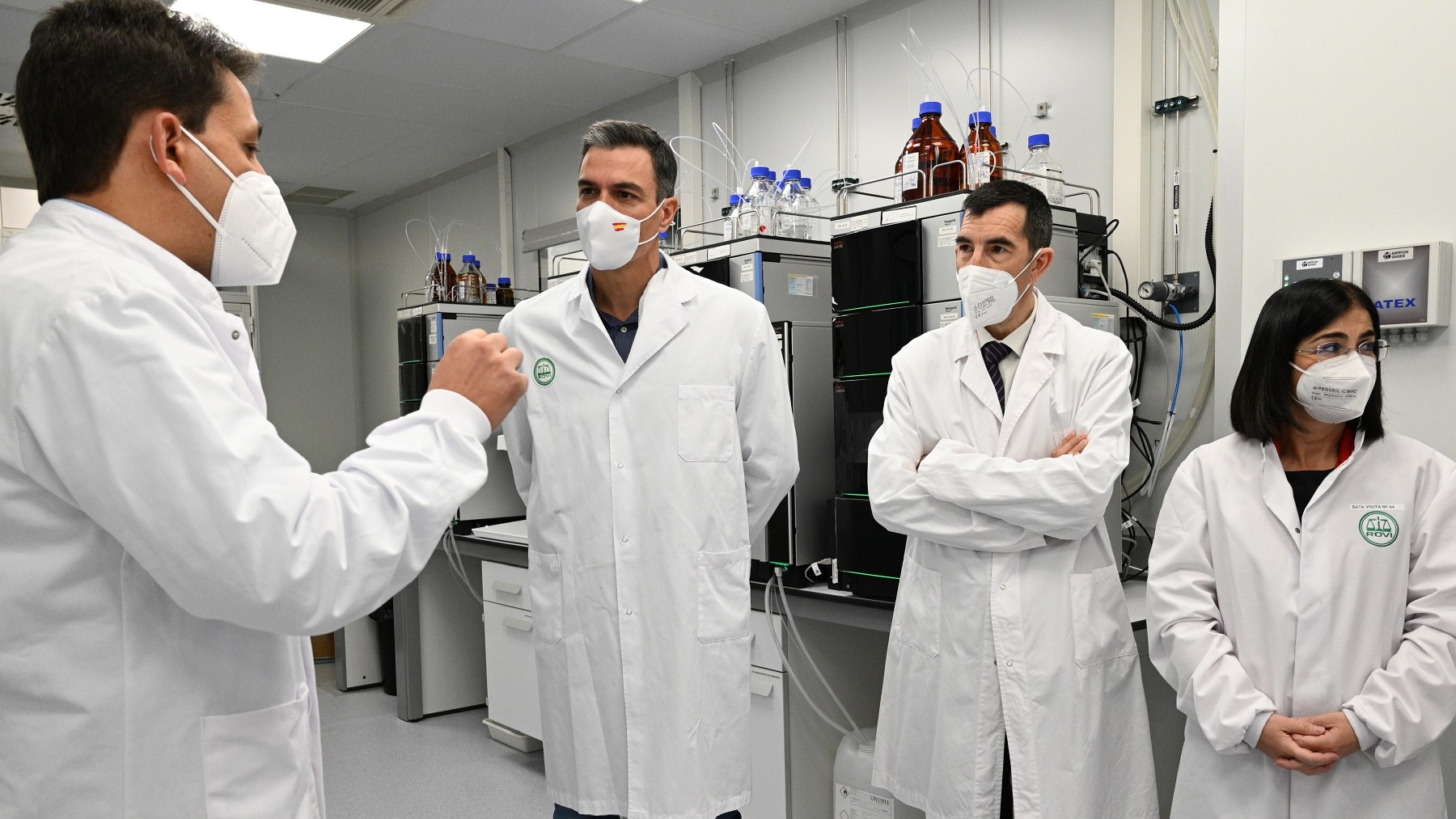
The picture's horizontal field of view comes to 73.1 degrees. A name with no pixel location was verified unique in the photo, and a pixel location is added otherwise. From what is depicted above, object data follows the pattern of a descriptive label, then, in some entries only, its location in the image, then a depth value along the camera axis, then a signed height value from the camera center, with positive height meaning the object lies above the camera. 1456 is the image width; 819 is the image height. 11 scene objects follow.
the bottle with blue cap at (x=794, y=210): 2.80 +0.45
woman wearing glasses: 1.48 -0.38
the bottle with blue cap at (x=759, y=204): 2.80 +0.47
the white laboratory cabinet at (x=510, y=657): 3.54 -1.06
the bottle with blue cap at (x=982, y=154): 2.29 +0.50
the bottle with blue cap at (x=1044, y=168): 2.44 +0.50
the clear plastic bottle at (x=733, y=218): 2.85 +0.44
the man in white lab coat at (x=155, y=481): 0.79 -0.09
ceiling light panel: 3.28 +1.23
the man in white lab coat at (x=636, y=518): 1.60 -0.25
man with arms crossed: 1.74 -0.37
